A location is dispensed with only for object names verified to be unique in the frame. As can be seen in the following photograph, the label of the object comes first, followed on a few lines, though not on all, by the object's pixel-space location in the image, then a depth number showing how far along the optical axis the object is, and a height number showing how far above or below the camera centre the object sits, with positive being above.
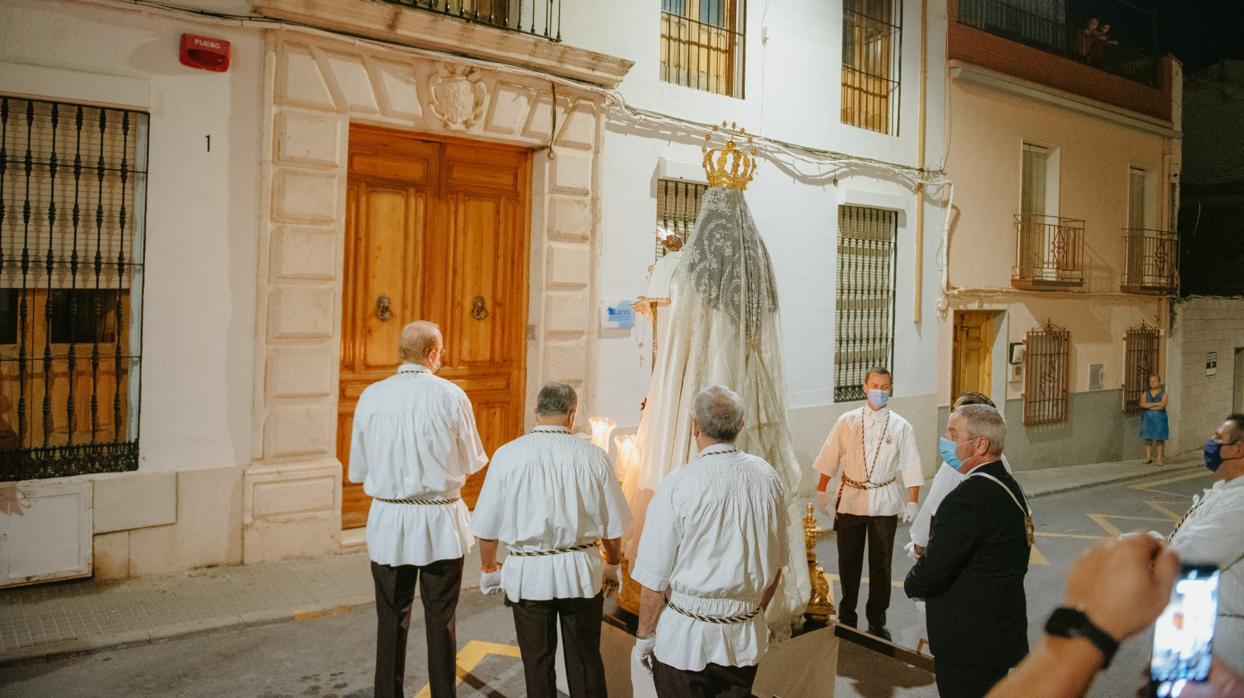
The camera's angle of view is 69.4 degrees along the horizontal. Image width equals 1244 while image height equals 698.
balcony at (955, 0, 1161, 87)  14.70 +6.05
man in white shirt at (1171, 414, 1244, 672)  3.88 -0.71
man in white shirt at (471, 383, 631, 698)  4.10 -0.81
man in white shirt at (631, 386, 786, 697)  3.55 -0.81
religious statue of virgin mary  4.77 -0.01
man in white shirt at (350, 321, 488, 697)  4.66 -0.84
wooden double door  8.21 +0.83
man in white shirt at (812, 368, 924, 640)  6.26 -0.86
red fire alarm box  6.95 +2.29
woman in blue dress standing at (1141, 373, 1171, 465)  16.25 -0.78
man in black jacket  3.83 -0.91
